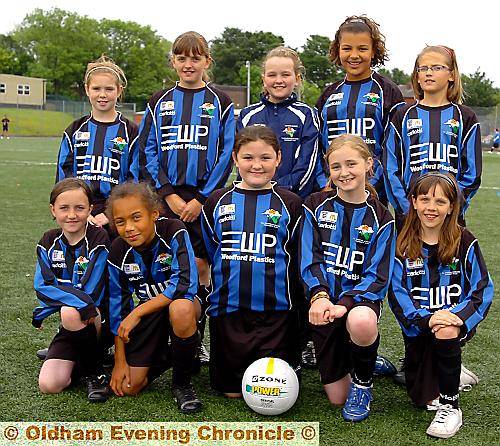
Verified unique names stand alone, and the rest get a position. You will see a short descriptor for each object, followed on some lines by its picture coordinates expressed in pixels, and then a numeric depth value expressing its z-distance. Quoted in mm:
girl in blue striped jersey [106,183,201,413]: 3645
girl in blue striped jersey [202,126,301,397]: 3779
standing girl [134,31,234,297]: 4215
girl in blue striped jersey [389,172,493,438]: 3523
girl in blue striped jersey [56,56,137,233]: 4387
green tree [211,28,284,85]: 76688
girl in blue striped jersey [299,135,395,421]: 3508
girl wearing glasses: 3914
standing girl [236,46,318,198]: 4141
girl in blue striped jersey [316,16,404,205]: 4117
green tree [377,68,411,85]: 79150
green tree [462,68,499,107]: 60659
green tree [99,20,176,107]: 71562
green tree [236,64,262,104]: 61688
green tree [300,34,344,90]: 75812
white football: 3402
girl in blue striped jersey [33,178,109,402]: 3707
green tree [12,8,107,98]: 69875
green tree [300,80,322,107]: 61481
